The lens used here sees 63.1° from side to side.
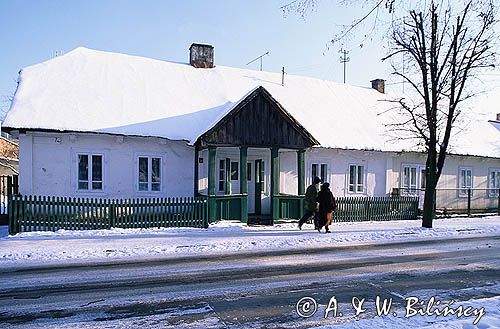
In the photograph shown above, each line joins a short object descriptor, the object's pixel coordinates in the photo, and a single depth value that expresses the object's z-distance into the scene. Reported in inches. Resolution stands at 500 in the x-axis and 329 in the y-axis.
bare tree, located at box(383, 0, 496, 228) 619.5
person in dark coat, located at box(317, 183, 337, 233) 582.6
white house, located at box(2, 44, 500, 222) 624.4
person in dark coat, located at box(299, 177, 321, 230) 595.2
